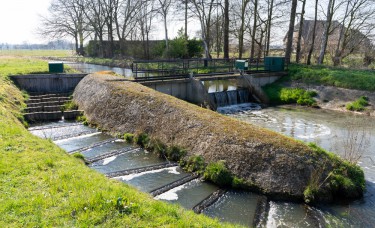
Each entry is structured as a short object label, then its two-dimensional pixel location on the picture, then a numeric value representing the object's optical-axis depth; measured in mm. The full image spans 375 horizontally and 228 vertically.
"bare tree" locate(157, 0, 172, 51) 38094
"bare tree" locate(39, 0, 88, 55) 49625
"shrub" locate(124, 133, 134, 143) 13553
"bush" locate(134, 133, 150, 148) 12961
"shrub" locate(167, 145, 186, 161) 11359
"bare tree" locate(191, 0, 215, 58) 33094
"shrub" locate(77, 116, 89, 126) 16453
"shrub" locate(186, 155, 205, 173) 10398
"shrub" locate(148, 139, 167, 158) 11969
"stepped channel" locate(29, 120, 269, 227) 8297
